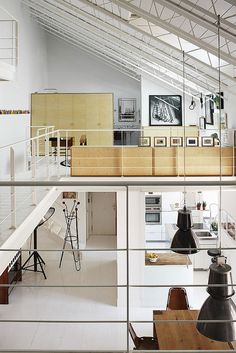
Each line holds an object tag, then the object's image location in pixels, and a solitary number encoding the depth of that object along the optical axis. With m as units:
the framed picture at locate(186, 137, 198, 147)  5.87
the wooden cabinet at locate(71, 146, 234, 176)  5.72
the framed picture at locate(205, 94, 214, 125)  7.46
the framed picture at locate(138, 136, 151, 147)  6.00
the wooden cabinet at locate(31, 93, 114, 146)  8.97
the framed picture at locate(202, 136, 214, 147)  5.86
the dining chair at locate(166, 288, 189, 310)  3.76
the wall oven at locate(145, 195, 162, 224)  7.98
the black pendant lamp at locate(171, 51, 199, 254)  2.87
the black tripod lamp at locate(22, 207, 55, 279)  6.59
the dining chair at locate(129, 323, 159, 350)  2.87
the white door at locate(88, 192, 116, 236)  9.06
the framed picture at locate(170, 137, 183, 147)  5.91
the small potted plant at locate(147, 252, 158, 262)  5.65
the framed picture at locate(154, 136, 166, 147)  5.92
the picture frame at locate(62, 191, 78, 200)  8.25
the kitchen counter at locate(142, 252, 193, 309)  5.60
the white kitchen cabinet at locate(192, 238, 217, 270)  6.68
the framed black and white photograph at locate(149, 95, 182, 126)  9.67
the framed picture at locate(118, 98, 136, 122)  10.80
